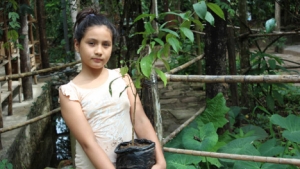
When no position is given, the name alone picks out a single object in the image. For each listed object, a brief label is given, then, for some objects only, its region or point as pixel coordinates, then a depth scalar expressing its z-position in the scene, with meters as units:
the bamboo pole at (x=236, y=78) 1.50
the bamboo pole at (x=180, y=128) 1.93
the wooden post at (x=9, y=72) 4.89
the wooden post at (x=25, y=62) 5.42
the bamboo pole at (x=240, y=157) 1.56
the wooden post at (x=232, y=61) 3.22
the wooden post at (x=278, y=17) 10.12
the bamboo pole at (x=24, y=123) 2.47
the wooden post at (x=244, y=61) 3.75
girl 1.41
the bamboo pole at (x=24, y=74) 2.52
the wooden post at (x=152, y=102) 1.74
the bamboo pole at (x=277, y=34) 3.37
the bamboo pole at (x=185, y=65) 2.16
